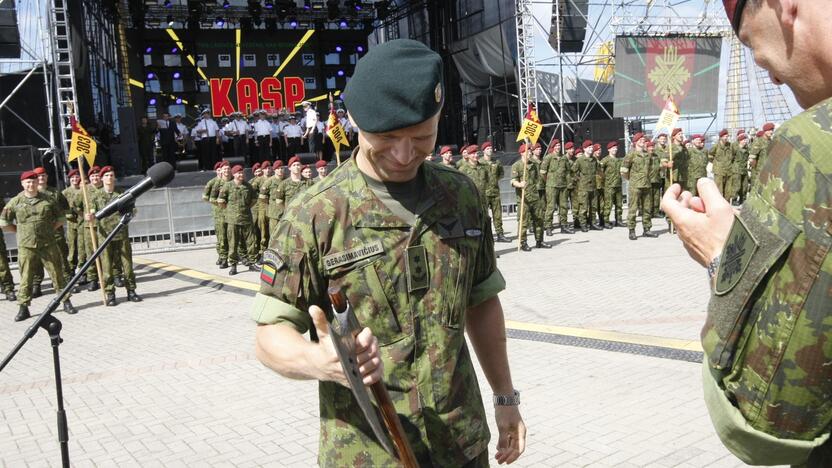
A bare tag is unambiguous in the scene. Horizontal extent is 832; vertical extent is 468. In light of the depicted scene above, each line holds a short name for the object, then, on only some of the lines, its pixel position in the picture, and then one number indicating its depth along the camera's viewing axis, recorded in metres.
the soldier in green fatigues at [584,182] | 16.05
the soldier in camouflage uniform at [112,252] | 10.15
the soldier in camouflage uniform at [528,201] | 13.59
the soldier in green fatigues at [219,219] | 13.23
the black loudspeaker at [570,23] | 18.98
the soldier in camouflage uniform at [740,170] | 18.41
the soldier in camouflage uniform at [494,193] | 14.78
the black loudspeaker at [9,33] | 13.98
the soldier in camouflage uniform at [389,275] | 1.68
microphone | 3.15
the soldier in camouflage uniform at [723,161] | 18.38
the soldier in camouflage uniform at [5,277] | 11.00
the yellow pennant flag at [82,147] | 10.05
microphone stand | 2.99
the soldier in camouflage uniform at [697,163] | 17.05
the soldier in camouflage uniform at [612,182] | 16.61
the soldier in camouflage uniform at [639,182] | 14.54
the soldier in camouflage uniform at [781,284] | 0.93
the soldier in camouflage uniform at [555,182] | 15.80
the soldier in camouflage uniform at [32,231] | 9.60
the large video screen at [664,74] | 19.89
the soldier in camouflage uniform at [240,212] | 13.08
